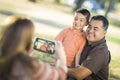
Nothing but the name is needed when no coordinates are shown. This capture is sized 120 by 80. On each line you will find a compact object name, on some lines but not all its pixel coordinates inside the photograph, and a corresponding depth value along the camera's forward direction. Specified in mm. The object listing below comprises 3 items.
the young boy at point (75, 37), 5523
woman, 3098
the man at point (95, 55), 4953
